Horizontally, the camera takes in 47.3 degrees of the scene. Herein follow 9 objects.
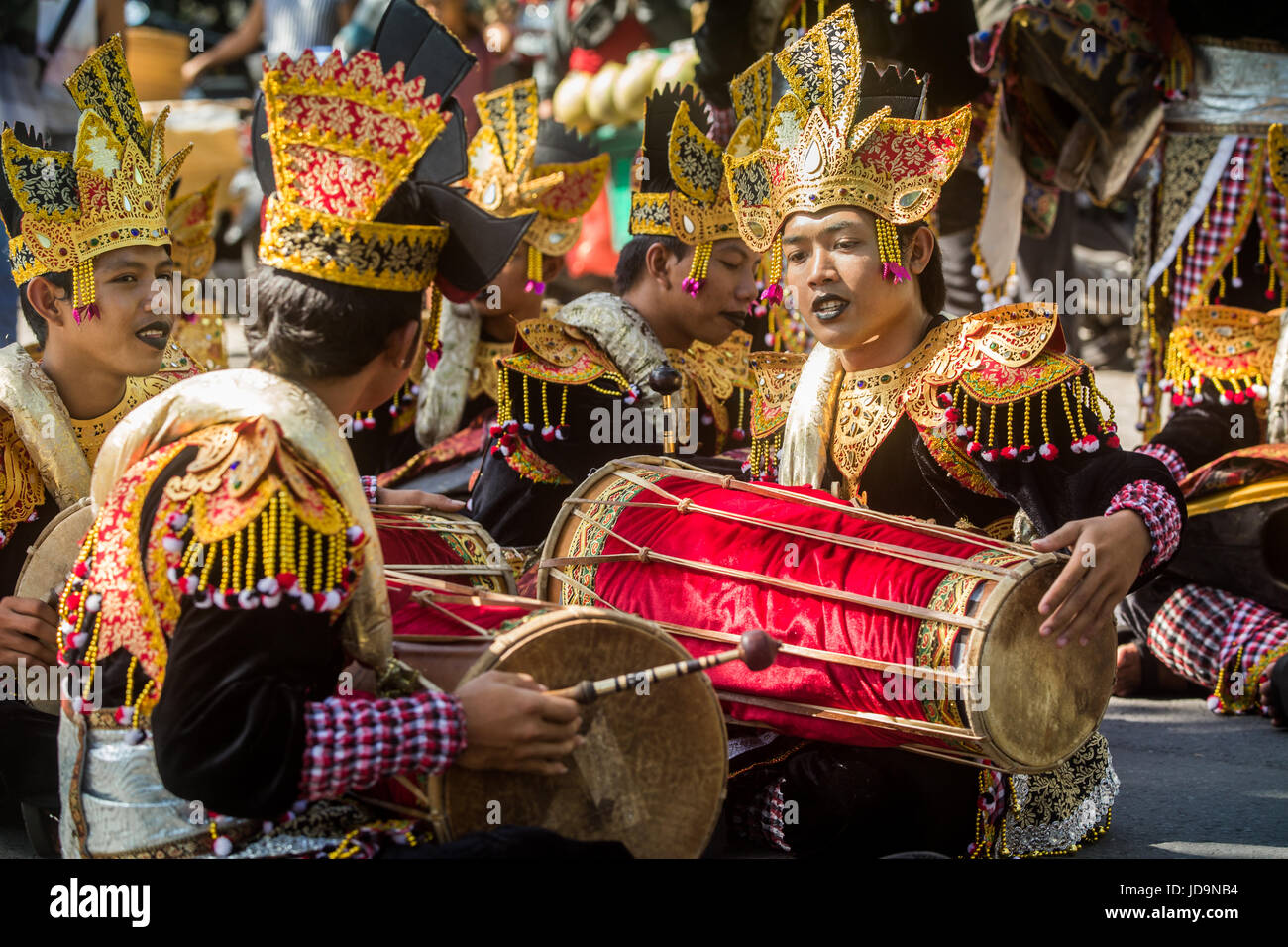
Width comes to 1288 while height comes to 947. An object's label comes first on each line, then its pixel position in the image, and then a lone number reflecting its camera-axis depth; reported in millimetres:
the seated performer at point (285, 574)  2109
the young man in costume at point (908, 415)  3207
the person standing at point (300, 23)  9391
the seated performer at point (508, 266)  5582
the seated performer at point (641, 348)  4352
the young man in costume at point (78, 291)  3457
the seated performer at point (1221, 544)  4461
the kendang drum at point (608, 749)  2342
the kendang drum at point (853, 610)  2865
